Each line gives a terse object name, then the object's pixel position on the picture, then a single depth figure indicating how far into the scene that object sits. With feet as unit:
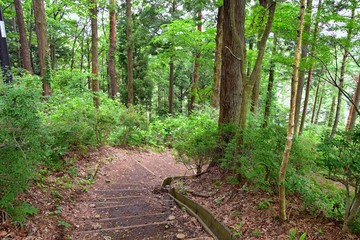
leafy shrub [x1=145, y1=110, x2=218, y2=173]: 17.57
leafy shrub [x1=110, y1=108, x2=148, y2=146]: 31.32
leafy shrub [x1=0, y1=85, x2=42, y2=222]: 9.33
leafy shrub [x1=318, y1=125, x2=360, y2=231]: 8.48
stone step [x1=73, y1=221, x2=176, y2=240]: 11.37
